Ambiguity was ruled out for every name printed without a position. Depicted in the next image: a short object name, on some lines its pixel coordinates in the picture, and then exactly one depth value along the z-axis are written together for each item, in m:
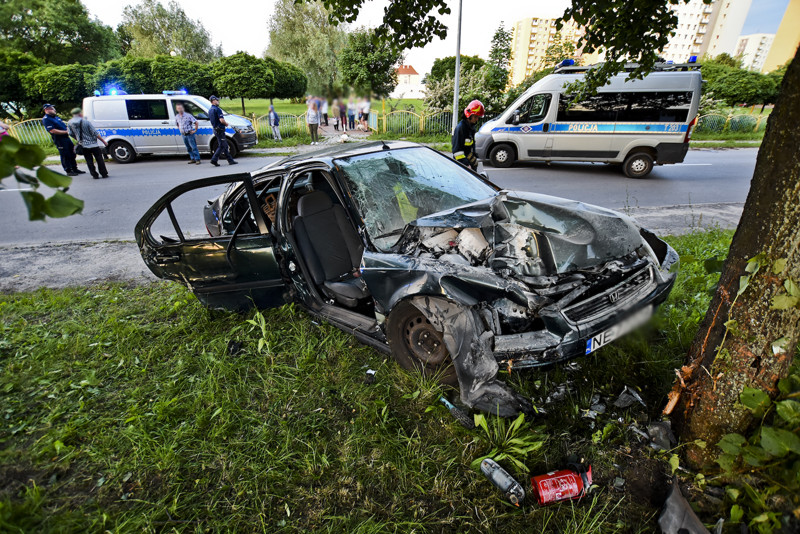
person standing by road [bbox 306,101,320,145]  14.29
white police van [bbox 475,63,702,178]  8.57
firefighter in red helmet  5.78
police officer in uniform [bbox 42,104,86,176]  9.71
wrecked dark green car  2.27
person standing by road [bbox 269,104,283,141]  15.27
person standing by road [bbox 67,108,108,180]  9.80
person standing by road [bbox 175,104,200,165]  11.33
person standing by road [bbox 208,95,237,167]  10.97
